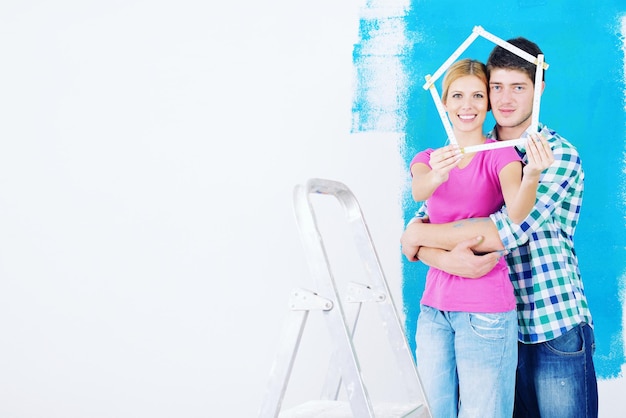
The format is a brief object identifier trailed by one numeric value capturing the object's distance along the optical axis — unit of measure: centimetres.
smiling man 168
